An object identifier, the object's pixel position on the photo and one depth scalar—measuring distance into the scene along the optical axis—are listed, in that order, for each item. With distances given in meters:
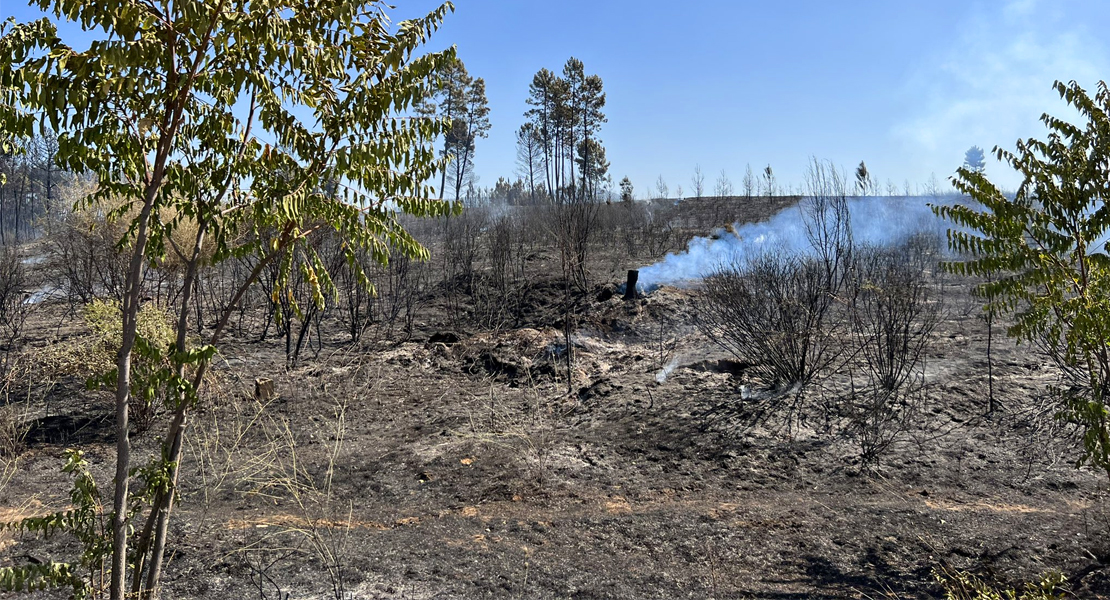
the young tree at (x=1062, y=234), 4.14
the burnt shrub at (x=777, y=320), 8.14
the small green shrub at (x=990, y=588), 3.25
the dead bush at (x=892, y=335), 8.00
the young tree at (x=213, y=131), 2.46
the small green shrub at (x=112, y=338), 7.71
